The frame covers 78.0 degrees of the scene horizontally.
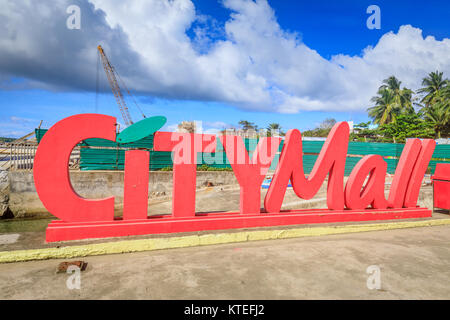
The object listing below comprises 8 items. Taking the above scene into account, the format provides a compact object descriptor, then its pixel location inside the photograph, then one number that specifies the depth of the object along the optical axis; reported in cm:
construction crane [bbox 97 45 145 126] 5695
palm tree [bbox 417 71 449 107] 4494
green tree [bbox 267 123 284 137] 7619
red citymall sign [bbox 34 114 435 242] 576
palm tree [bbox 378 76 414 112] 5006
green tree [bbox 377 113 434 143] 3719
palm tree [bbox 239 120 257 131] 8654
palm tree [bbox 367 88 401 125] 4958
